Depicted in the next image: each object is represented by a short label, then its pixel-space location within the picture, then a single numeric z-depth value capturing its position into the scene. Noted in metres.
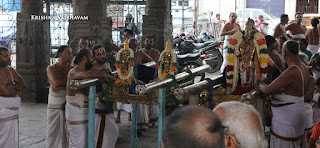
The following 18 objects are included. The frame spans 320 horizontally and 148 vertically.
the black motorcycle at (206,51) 13.53
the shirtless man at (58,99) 5.54
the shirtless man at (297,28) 9.97
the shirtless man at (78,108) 5.23
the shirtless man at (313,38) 9.45
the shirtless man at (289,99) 4.38
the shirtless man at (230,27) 9.05
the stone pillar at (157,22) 9.51
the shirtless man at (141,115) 6.82
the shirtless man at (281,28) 9.66
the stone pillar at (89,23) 7.57
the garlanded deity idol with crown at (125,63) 5.02
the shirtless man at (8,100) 5.13
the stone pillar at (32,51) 9.07
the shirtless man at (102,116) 5.35
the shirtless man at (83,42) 7.17
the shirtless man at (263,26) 16.38
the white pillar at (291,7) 24.00
